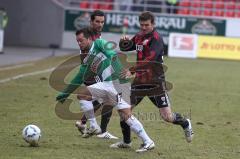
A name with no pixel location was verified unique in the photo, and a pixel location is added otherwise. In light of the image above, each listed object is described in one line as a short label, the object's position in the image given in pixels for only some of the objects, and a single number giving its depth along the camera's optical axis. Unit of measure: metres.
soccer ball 18.66
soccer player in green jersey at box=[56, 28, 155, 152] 18.72
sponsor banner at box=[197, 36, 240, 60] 66.44
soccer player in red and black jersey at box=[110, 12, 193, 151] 19.16
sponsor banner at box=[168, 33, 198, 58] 67.25
